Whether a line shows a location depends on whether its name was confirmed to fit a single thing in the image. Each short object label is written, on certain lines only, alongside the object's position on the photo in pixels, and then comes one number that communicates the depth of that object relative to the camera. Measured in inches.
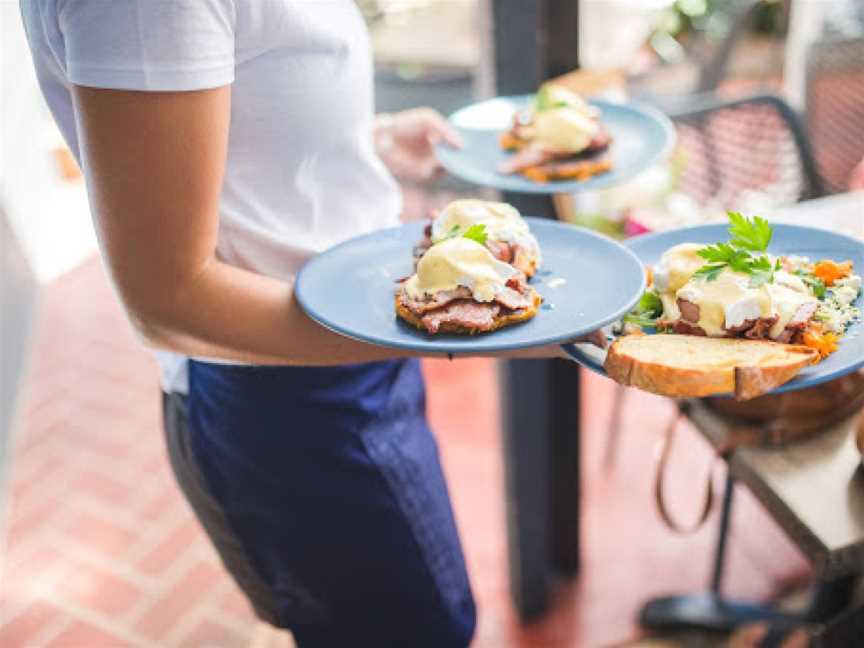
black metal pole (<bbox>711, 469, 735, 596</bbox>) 81.2
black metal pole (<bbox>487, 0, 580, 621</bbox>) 71.6
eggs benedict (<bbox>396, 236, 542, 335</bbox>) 44.1
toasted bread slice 40.9
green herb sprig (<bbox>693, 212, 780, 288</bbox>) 45.1
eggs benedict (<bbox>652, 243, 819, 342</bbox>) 44.1
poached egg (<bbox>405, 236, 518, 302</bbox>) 45.3
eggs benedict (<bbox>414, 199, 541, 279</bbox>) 49.0
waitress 36.6
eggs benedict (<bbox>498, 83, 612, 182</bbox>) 65.9
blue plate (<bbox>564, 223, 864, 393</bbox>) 41.4
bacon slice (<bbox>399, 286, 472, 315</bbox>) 44.4
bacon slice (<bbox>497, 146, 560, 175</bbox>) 66.7
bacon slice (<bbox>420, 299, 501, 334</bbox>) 43.6
